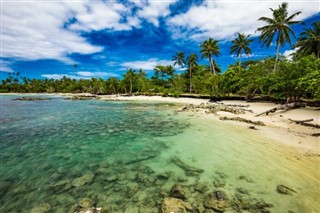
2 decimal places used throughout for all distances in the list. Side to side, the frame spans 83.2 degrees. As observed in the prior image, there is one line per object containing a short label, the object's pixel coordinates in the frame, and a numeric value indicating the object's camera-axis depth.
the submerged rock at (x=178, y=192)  5.09
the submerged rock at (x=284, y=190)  5.25
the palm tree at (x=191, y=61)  67.00
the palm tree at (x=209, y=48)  55.62
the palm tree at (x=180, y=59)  71.80
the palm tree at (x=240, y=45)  53.88
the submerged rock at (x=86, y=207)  4.41
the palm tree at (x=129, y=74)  73.84
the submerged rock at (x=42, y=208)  4.57
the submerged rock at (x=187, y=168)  6.66
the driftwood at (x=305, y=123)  12.79
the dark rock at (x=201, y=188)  5.44
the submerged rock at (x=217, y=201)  4.62
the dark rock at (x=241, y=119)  14.63
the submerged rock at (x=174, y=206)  4.41
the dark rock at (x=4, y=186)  5.48
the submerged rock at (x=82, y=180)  5.85
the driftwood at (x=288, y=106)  18.72
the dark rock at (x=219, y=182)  5.77
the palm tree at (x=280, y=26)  36.00
